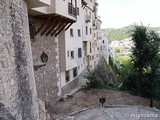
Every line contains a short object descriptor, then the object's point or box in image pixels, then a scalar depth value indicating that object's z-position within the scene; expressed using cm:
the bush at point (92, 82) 1286
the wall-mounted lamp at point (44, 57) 871
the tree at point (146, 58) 1187
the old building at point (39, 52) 375
